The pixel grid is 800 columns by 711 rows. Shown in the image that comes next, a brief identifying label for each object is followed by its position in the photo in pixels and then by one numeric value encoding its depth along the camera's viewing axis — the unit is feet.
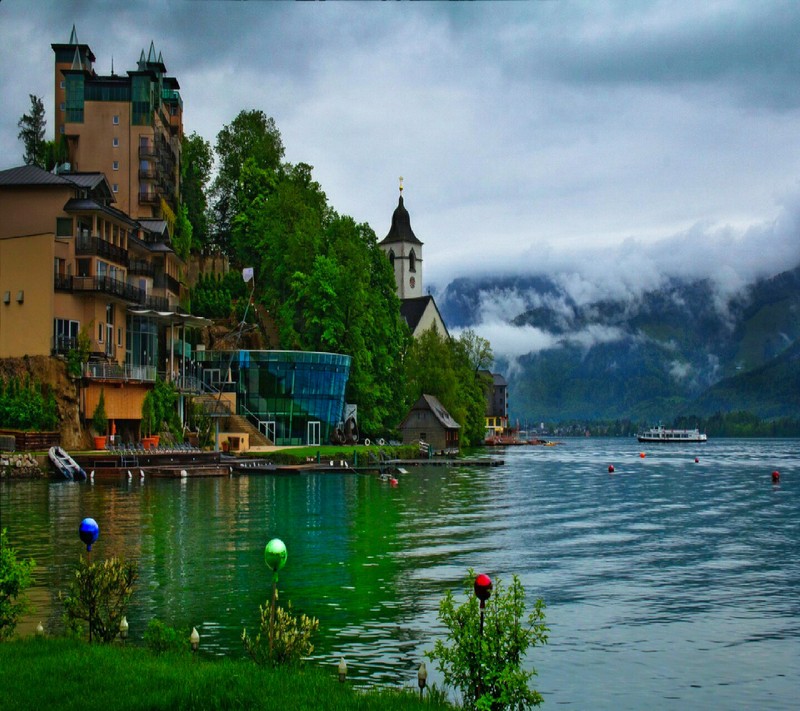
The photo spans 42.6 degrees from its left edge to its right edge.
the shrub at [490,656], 49.93
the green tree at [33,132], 341.82
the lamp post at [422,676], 56.85
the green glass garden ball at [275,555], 57.93
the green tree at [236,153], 404.77
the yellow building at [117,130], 332.60
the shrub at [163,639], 63.57
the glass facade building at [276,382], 324.19
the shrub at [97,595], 65.26
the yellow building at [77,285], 251.19
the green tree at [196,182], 408.46
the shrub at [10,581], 62.49
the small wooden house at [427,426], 419.74
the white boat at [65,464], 225.35
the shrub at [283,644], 58.75
